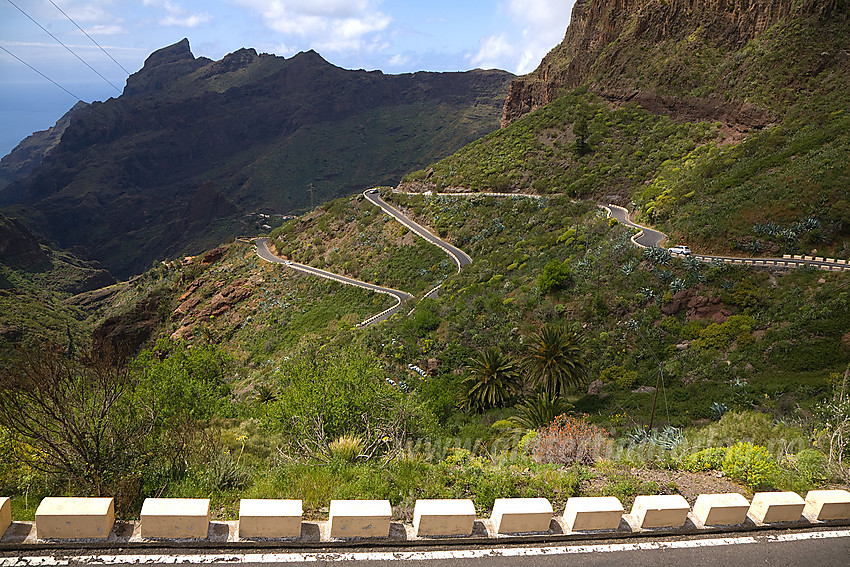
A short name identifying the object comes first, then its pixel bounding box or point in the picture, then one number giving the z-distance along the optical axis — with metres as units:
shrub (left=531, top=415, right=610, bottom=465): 10.19
